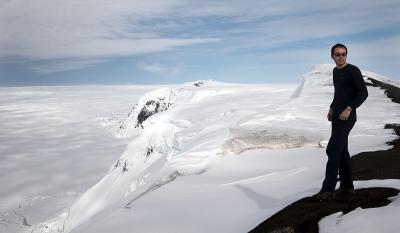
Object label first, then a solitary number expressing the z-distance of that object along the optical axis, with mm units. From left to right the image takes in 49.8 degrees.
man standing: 7082
